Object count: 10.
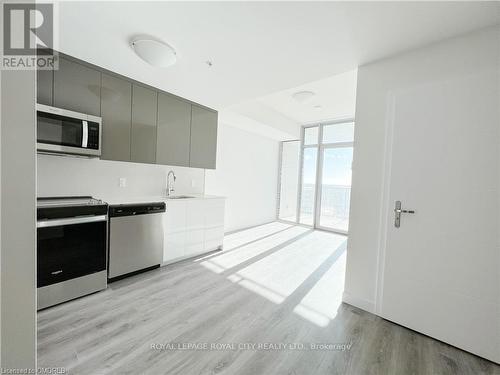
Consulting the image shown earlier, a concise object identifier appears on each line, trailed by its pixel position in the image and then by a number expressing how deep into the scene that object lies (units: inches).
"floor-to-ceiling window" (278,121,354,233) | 214.1
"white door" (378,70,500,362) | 64.4
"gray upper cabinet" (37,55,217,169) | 90.2
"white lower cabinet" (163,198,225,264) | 119.9
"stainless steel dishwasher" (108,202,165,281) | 97.9
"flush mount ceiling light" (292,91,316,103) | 142.8
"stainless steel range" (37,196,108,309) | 77.7
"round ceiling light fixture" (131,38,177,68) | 77.2
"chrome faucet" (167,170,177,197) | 139.7
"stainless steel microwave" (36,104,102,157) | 81.3
